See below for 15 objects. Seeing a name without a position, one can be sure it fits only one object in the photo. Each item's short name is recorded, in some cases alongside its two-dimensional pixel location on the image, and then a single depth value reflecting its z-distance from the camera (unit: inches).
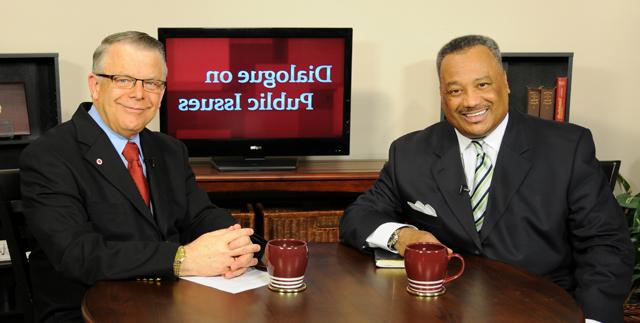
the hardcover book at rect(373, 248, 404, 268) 89.0
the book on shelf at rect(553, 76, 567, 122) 168.1
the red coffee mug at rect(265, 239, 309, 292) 78.3
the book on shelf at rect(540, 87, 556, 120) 167.9
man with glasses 84.3
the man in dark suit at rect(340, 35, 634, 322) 95.3
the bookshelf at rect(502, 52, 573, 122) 173.0
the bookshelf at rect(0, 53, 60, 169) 157.8
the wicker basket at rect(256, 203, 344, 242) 158.4
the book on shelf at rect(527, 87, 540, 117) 168.2
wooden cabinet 155.3
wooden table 72.2
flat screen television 158.6
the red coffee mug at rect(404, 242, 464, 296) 77.5
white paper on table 80.7
